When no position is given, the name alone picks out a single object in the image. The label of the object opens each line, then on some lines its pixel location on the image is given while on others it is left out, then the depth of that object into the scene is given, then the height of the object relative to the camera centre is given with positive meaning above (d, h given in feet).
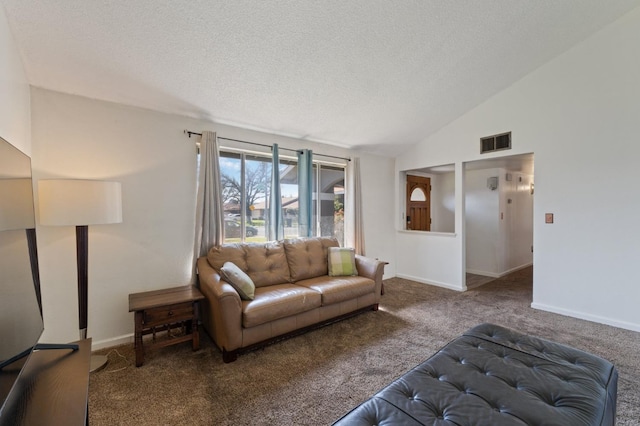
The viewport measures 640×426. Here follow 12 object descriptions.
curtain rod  9.71 +2.78
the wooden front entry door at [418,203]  18.02 +0.39
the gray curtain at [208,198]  9.69 +0.48
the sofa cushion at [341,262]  11.28 -2.17
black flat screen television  2.91 -0.72
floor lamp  6.46 +0.13
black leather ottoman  3.58 -2.72
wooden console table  3.03 -2.27
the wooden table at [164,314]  7.18 -2.80
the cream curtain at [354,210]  14.11 -0.02
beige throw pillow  8.14 -2.10
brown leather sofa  7.48 -2.69
